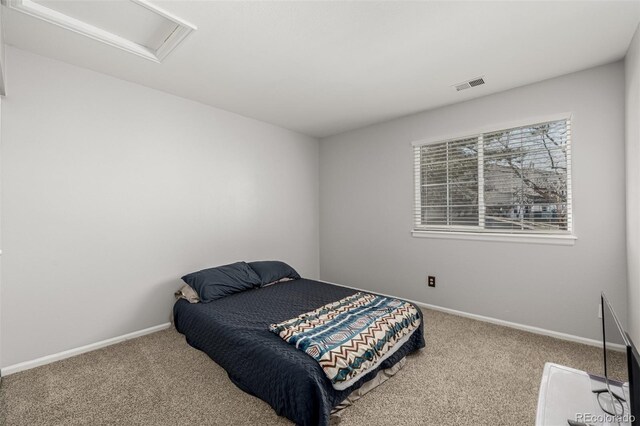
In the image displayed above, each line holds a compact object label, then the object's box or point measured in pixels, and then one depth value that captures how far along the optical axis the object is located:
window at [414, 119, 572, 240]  2.74
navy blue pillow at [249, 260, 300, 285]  3.38
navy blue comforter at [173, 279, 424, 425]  1.58
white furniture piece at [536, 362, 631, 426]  0.98
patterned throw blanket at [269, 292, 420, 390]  1.72
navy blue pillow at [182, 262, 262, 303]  2.83
